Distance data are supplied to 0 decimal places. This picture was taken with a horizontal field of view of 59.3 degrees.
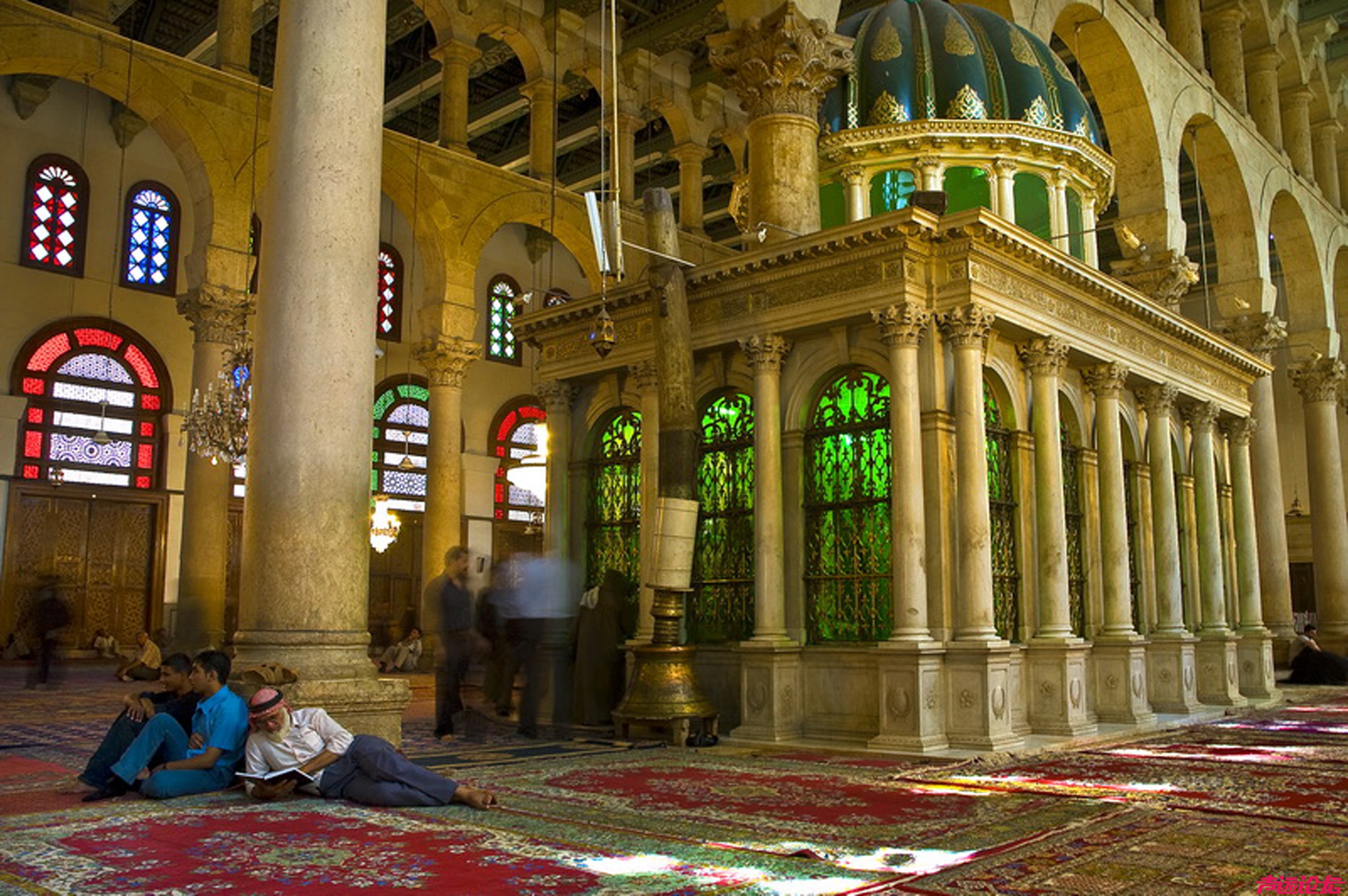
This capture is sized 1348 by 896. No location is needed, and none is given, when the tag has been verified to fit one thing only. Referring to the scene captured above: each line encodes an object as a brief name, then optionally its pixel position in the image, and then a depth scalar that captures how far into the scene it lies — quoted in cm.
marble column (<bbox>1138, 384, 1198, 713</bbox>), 1227
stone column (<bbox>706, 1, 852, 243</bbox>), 1095
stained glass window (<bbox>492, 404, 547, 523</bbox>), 2495
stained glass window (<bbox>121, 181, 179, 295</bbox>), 2017
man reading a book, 570
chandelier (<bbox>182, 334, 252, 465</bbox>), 1331
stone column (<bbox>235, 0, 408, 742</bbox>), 629
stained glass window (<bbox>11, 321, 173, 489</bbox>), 1892
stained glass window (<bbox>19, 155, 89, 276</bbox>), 1916
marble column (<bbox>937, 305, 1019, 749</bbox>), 884
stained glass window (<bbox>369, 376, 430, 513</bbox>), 2316
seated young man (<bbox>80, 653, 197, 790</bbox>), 597
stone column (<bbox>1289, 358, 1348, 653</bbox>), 2008
